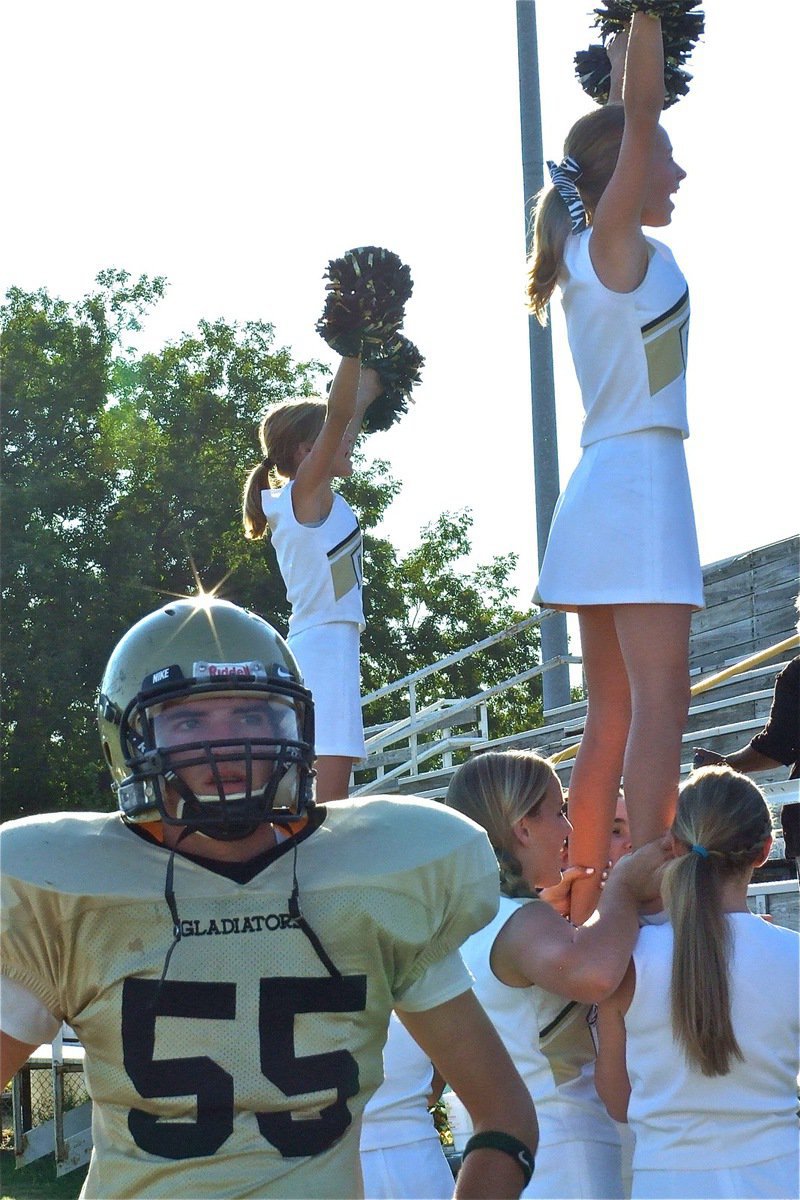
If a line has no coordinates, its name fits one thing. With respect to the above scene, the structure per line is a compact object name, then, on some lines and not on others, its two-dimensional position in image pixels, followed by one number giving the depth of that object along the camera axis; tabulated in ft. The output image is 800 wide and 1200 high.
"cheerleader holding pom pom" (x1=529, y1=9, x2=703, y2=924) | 21.54
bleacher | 68.18
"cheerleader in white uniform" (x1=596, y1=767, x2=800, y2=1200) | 18.38
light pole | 67.87
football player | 13.07
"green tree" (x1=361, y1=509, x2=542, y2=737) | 173.58
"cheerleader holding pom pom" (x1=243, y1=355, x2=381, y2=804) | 31.40
